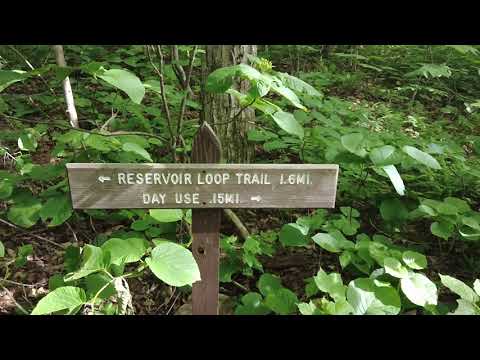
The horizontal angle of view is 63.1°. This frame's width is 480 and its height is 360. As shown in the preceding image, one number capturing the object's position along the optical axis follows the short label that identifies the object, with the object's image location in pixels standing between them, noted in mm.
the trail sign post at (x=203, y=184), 1489
